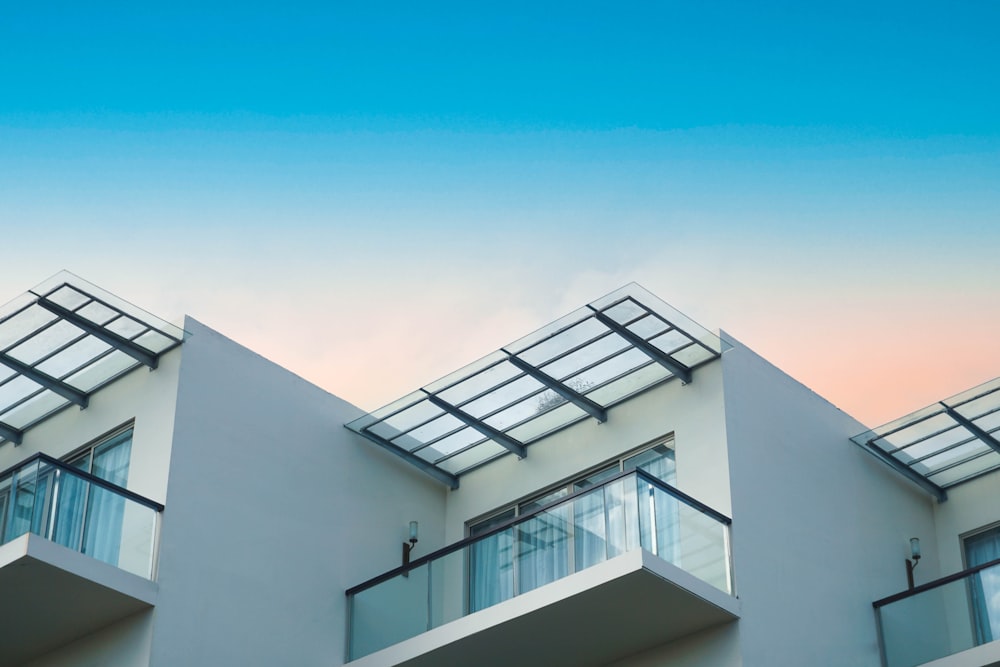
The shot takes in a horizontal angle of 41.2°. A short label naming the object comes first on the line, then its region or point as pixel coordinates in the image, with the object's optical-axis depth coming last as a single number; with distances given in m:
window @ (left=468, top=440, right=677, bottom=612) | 15.30
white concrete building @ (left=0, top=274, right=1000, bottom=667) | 15.21
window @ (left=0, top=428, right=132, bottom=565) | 14.96
